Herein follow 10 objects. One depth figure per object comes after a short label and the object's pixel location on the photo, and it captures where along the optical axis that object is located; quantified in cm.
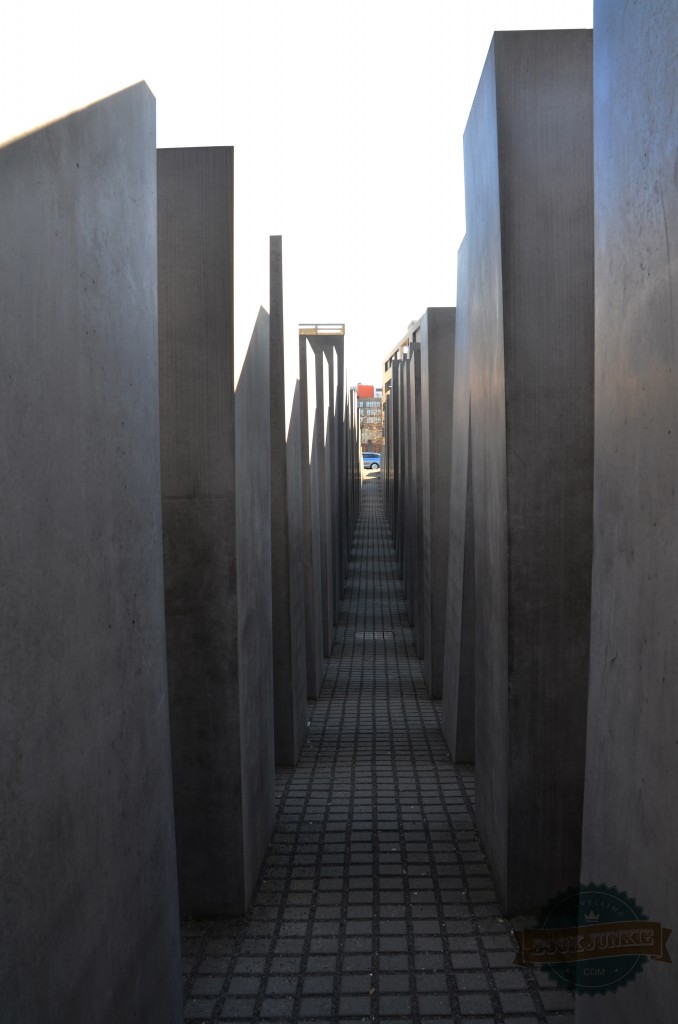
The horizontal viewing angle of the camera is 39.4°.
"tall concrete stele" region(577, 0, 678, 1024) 246
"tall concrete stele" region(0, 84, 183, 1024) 218
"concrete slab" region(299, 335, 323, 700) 959
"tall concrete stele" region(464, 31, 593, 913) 477
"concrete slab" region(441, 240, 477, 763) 744
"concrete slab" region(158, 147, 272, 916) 501
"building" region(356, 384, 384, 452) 7523
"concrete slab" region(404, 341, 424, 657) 1295
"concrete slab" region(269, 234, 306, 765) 764
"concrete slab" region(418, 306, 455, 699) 954
